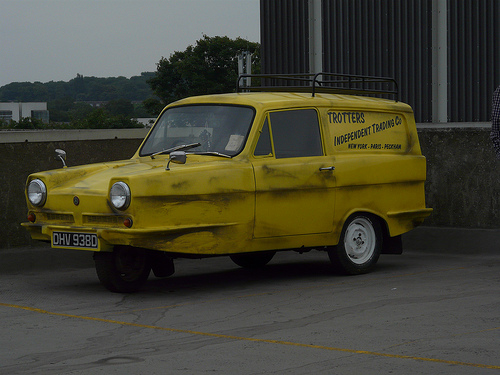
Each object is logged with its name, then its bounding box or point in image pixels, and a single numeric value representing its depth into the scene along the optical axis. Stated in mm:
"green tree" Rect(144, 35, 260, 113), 83938
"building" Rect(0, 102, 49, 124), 140675
